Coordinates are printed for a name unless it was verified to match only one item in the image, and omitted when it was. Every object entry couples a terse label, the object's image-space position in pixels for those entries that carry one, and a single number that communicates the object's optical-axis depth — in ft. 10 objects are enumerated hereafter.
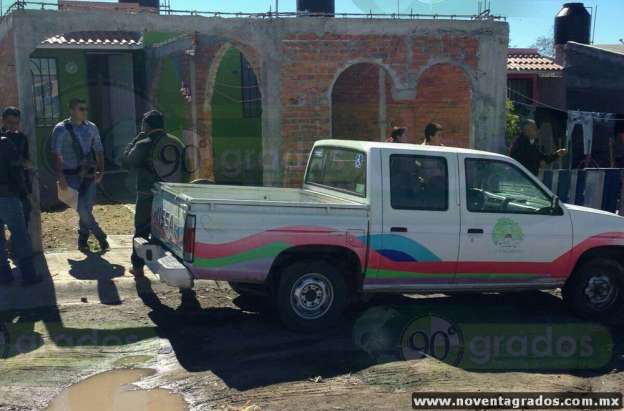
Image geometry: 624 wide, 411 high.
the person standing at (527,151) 30.91
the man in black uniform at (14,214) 23.91
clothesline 44.73
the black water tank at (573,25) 69.67
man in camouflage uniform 24.59
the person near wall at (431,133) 30.73
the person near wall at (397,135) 30.96
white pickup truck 19.13
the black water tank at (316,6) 46.01
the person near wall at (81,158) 27.81
